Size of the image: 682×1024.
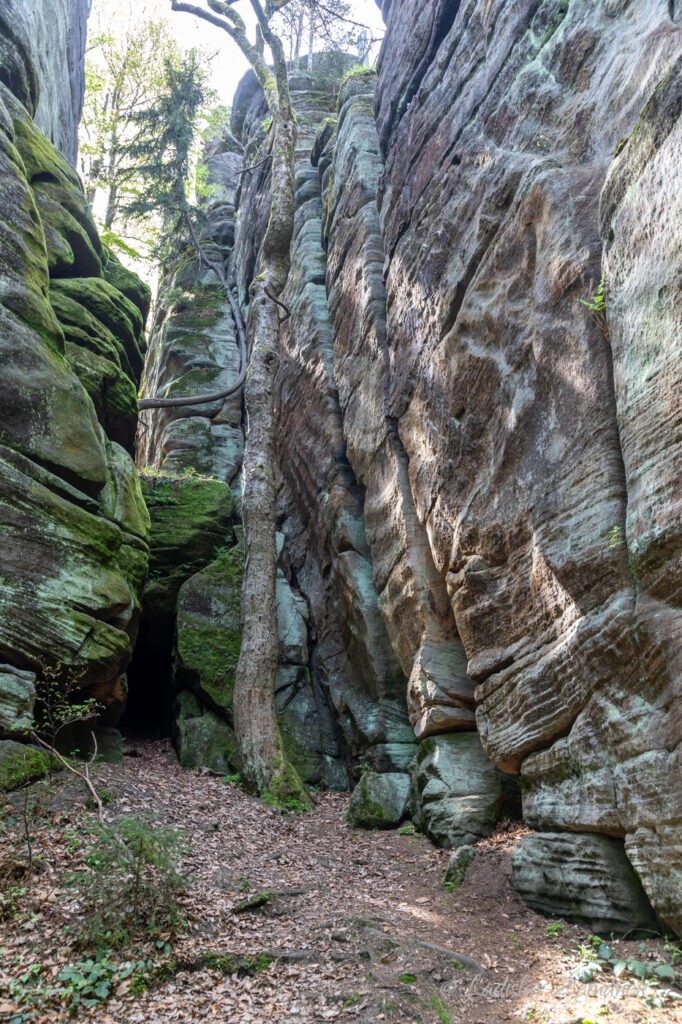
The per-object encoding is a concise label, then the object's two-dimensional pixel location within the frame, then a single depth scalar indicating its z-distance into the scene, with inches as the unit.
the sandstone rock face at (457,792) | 317.4
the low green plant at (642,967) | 178.4
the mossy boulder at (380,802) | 362.9
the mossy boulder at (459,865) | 275.0
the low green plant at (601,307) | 258.4
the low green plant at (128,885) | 195.9
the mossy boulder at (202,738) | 432.5
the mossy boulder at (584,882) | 214.7
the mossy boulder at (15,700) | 282.4
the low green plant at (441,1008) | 181.3
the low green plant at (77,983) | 170.9
